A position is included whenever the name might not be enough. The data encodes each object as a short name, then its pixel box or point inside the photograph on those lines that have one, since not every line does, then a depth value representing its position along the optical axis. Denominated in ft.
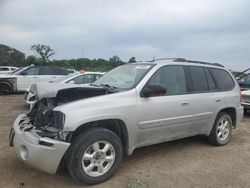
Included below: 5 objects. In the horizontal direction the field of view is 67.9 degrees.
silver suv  7.77
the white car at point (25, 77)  31.03
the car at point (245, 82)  23.06
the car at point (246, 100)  20.03
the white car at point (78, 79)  19.84
